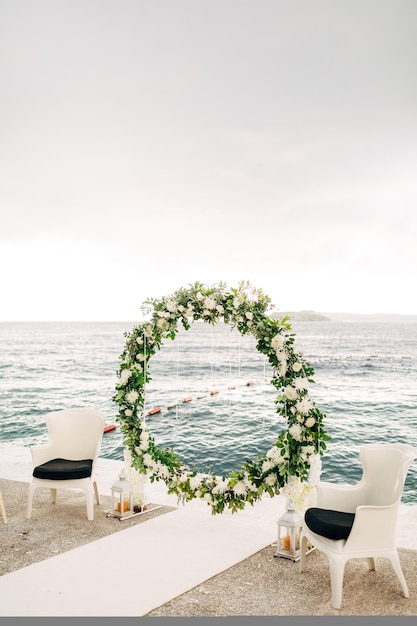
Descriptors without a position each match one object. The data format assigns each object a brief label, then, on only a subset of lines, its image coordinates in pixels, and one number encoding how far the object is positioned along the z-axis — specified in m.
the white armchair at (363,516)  3.68
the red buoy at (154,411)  20.56
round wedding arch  4.63
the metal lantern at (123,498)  5.31
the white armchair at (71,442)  5.58
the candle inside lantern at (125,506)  5.38
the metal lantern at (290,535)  4.39
